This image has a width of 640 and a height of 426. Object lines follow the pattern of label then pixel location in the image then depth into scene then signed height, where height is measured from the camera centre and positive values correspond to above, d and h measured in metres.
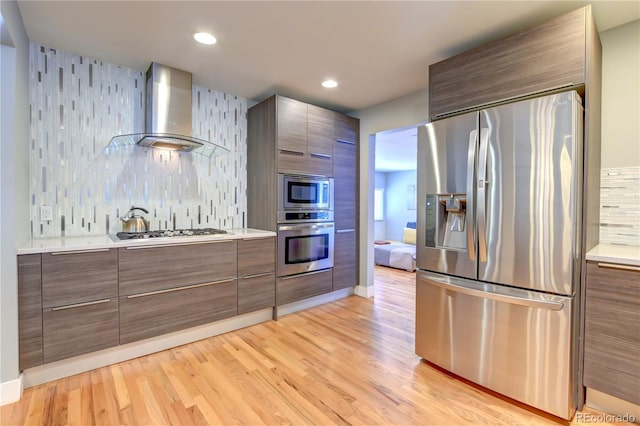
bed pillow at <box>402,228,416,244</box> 7.46 -0.66
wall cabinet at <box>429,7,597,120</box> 1.69 +0.91
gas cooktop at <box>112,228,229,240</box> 2.42 -0.22
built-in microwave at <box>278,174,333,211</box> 3.19 +0.19
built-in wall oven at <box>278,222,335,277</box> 3.20 -0.43
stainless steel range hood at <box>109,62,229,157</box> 2.63 +0.87
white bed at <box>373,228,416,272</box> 5.73 -0.92
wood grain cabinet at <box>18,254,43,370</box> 1.86 -0.64
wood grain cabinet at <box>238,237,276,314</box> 2.88 -0.65
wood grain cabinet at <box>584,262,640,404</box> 1.57 -0.65
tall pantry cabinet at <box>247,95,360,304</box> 3.18 +0.58
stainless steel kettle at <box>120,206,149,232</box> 2.65 -0.12
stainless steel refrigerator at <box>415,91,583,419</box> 1.67 -0.23
